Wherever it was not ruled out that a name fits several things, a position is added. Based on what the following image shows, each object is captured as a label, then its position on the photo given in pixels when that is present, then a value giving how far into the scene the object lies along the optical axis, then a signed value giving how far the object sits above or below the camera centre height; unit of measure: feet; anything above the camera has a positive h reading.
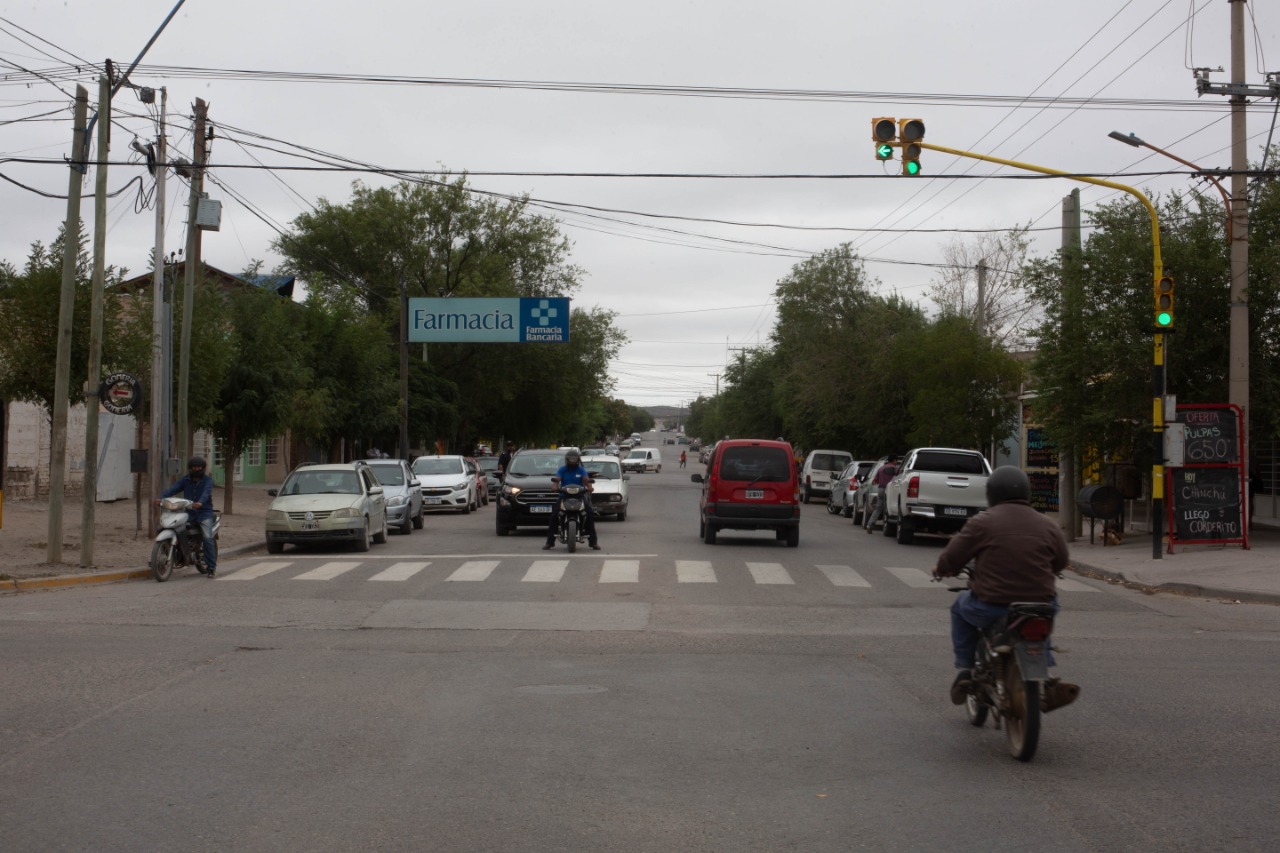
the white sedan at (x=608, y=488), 98.73 -2.44
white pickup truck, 79.56 -1.74
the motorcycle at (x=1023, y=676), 23.11 -3.94
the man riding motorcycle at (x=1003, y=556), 24.47 -1.79
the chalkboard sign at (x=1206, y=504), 68.49 -1.96
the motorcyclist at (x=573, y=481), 70.64 -1.38
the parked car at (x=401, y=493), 86.22 -2.76
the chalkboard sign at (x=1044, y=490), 105.19 -2.12
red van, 75.10 -1.69
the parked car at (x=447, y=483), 116.98 -2.70
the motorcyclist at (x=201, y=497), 58.44 -2.22
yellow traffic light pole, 63.82 +2.85
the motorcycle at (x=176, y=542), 57.11 -4.22
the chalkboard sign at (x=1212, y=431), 68.08 +1.93
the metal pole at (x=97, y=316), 58.39 +6.04
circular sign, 61.00 +2.58
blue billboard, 126.31 +13.29
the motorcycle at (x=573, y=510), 70.28 -2.97
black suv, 83.82 -2.96
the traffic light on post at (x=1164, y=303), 63.36 +8.12
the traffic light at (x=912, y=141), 56.75 +14.23
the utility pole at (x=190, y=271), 74.98 +10.59
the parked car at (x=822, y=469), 149.69 -0.99
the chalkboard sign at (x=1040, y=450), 88.94 +0.98
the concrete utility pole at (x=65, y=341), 57.62 +4.83
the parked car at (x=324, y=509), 69.97 -3.17
